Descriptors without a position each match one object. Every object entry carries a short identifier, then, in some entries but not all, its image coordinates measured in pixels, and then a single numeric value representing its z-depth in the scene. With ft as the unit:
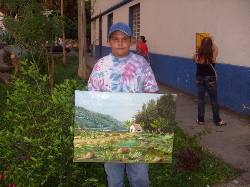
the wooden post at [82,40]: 28.37
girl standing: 14.45
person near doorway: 27.87
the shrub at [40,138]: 7.89
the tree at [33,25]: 20.40
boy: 6.57
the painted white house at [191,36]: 17.01
